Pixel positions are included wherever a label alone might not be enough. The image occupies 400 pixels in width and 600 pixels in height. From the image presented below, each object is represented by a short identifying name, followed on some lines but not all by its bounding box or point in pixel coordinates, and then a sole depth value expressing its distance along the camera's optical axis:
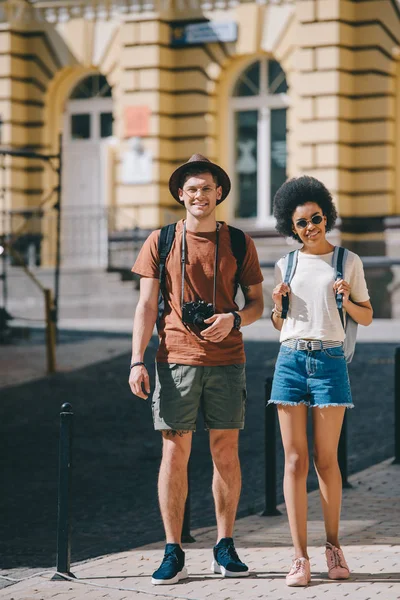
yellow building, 24.95
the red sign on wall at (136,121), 26.45
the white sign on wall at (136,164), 26.48
